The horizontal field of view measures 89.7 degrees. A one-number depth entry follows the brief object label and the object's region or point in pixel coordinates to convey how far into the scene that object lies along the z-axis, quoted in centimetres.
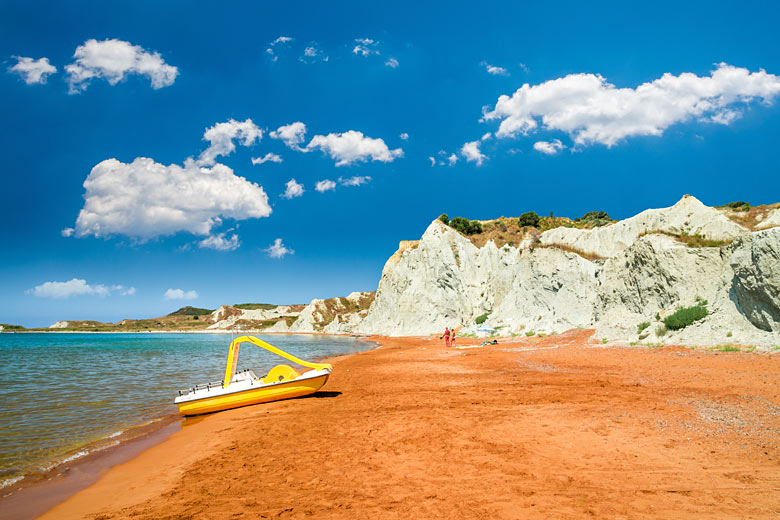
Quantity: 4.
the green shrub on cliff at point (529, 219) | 8136
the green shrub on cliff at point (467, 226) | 8050
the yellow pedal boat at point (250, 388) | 1229
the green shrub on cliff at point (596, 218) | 7831
